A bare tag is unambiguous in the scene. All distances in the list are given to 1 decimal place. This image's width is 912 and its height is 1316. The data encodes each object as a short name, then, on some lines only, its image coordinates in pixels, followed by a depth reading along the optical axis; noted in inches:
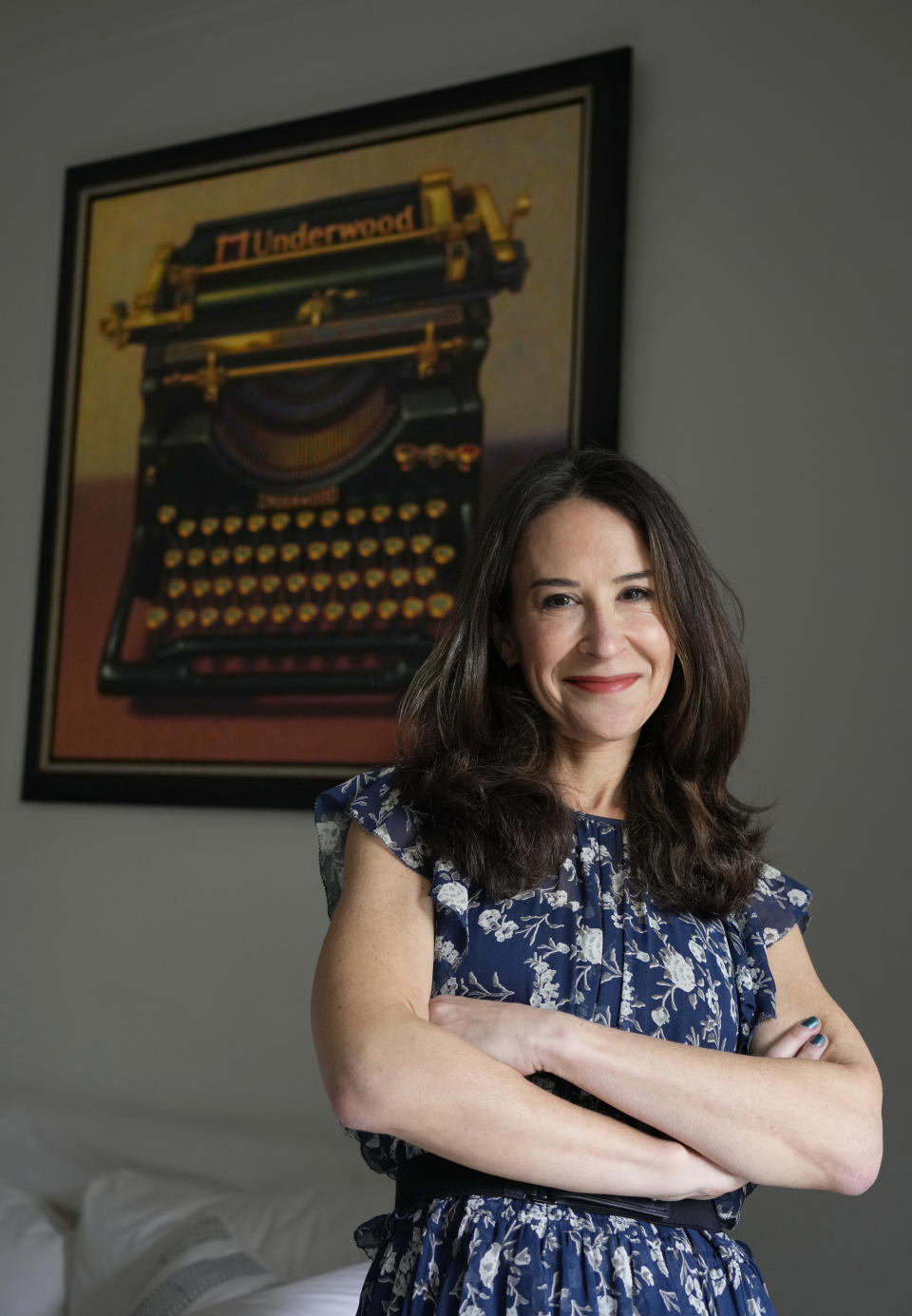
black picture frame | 97.0
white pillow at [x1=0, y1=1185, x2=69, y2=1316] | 90.4
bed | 82.2
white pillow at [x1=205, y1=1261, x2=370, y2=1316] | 68.1
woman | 47.9
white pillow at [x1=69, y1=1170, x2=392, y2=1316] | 85.4
